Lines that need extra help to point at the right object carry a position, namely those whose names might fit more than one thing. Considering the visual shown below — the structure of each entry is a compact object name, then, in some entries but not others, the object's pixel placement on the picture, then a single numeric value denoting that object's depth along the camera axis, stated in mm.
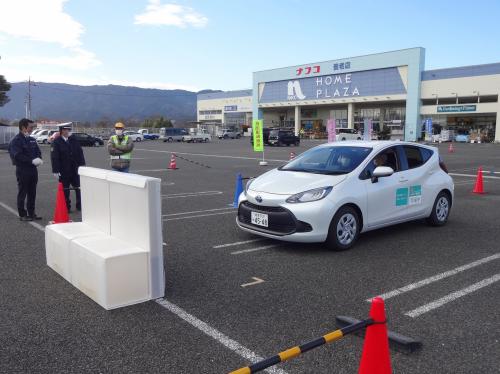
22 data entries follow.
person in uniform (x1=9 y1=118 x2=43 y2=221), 7845
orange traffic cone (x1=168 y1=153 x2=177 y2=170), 19719
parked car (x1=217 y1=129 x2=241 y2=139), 71500
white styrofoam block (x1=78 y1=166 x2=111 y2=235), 5207
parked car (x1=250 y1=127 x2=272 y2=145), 45956
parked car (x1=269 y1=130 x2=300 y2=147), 43481
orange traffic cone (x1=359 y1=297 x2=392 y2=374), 2705
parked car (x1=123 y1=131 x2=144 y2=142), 59531
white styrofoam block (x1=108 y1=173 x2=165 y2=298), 4316
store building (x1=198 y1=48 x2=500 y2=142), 55344
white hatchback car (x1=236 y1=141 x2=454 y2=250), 6020
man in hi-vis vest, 9617
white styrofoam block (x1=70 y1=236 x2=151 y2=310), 4246
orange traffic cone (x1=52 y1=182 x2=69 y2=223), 7258
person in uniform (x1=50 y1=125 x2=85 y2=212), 8914
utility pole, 69512
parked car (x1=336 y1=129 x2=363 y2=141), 47750
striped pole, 2182
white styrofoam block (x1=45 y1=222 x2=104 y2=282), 5004
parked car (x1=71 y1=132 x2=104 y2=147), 43594
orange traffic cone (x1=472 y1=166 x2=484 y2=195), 12219
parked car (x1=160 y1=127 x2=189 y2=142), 59394
